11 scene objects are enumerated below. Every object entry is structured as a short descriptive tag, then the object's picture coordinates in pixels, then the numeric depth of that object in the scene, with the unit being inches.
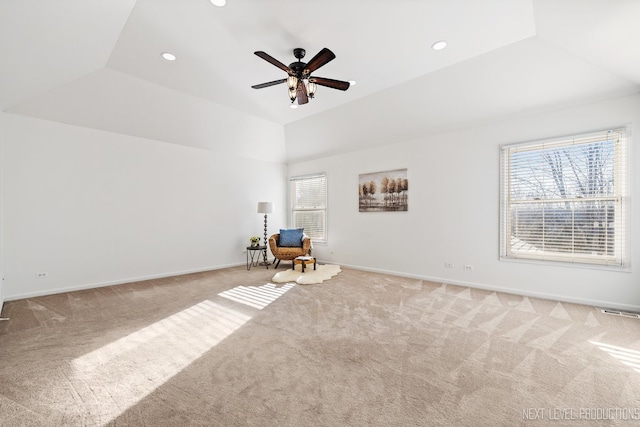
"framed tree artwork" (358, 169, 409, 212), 221.0
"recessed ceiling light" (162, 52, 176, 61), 137.6
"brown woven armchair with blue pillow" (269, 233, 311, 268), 243.6
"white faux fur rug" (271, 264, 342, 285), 200.4
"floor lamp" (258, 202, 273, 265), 261.4
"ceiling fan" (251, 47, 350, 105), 117.0
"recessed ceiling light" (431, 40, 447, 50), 125.6
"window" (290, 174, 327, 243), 279.6
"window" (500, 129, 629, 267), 143.5
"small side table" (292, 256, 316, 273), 227.5
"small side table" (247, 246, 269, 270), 250.2
